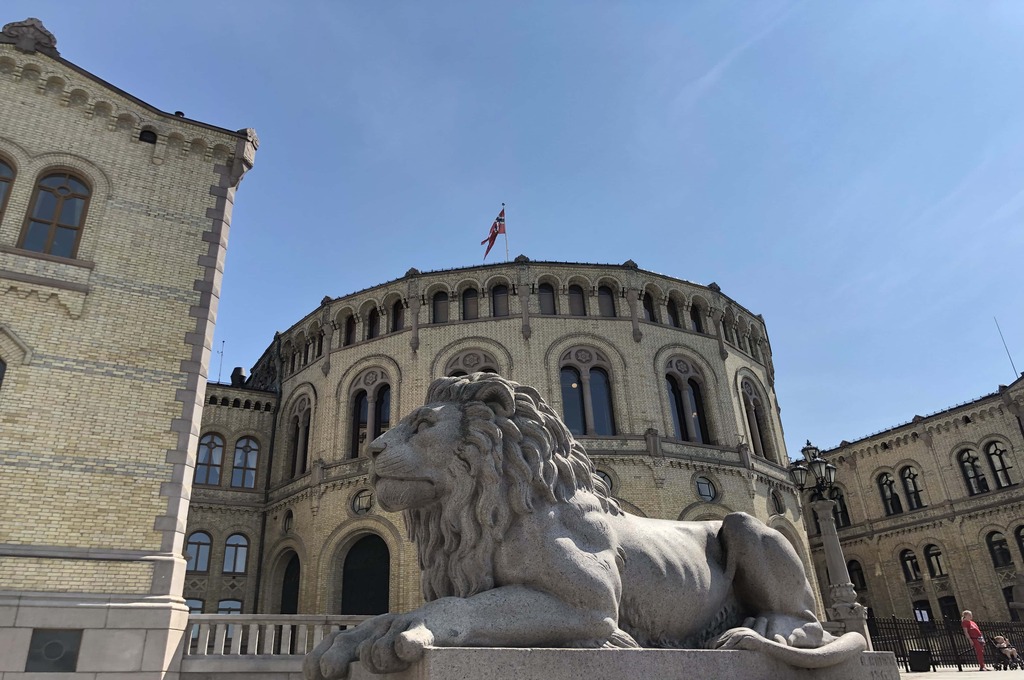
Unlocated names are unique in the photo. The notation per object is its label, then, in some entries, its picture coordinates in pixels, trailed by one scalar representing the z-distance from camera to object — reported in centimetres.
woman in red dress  1546
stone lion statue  310
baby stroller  1654
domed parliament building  2400
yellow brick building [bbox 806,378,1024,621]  3234
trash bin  1616
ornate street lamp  1387
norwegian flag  3048
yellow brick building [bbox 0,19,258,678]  1059
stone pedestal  272
